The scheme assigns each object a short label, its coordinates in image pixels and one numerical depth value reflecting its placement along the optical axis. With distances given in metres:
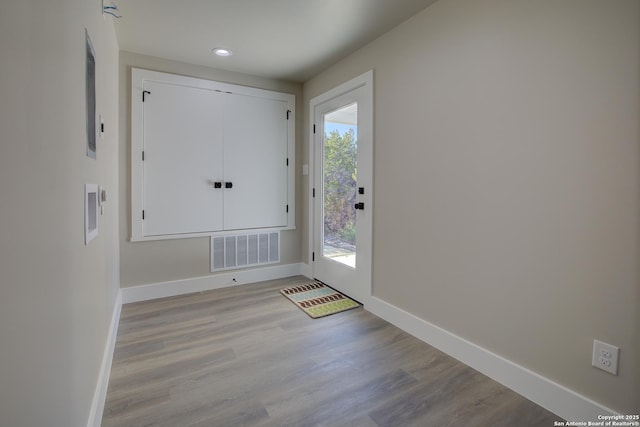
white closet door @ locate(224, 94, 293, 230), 3.56
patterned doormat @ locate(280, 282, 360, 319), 2.91
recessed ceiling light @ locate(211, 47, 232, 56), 2.97
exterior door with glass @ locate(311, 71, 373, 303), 2.91
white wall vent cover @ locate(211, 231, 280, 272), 3.55
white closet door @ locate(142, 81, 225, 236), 3.16
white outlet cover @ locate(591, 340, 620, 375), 1.45
